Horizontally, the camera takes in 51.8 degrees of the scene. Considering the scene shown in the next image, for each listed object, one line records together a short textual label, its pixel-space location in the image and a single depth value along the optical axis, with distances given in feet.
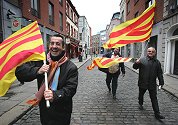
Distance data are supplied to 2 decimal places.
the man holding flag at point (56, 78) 7.57
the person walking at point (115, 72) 21.38
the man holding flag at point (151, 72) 15.85
